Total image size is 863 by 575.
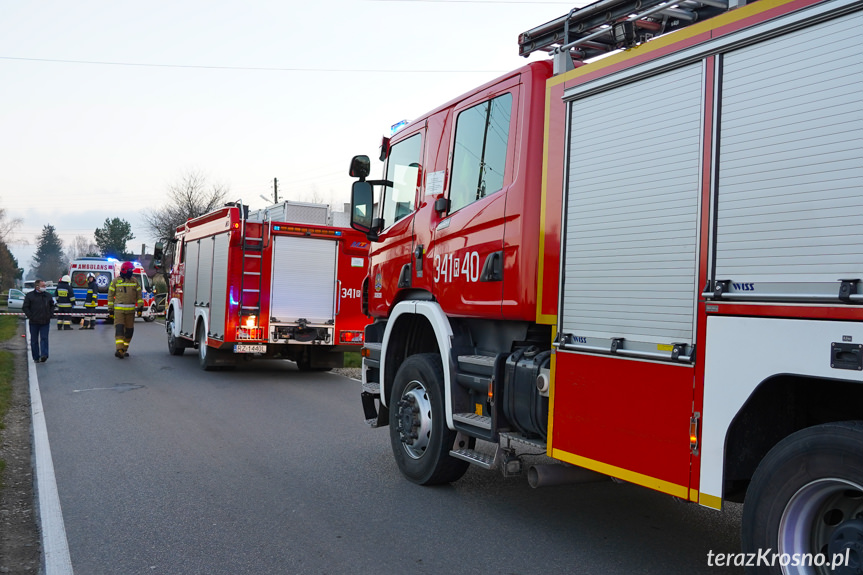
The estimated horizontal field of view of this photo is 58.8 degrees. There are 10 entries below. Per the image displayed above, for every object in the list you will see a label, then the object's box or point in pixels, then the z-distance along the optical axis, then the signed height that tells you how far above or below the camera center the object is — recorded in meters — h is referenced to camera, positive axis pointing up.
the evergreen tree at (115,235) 102.06 +8.22
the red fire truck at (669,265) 3.04 +0.29
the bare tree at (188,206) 47.16 +5.78
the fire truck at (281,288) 13.27 +0.28
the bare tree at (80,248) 178.50 +11.00
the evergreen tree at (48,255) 147.06 +7.59
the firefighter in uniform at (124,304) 16.06 -0.16
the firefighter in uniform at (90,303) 28.09 -0.33
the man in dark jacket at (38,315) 15.00 -0.45
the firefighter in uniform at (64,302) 27.38 -0.30
